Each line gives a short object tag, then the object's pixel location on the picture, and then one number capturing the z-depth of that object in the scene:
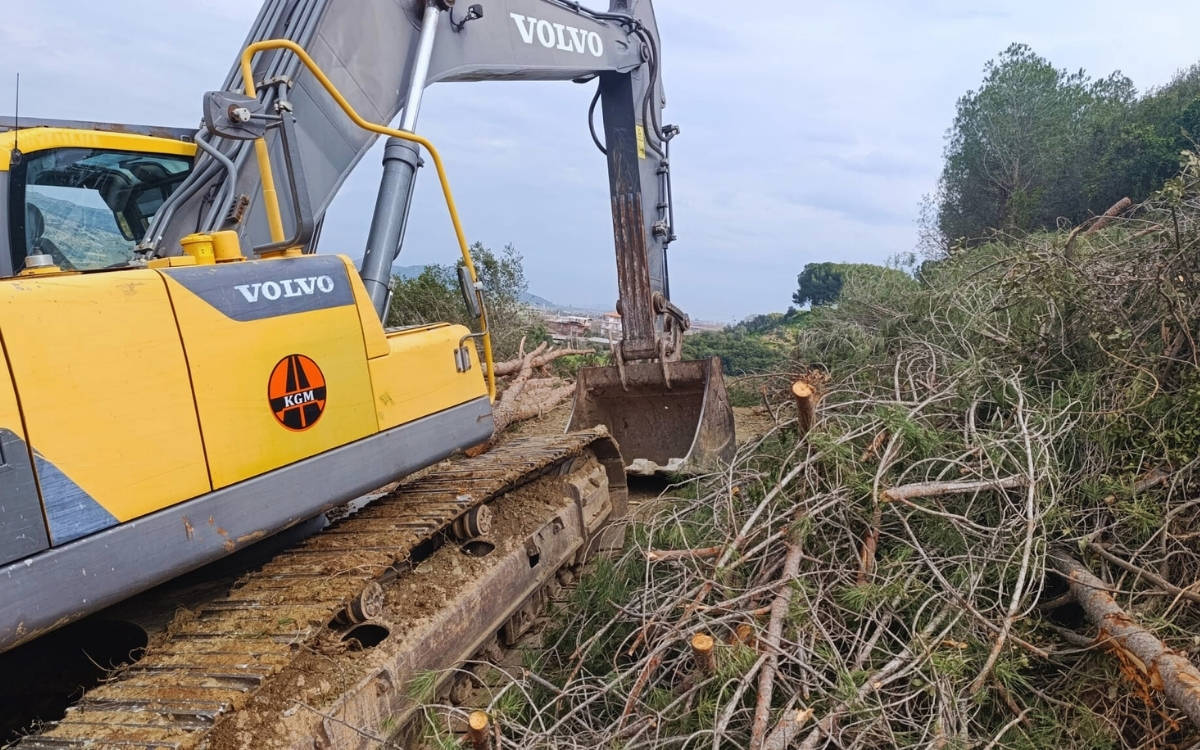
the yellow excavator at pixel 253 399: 2.15
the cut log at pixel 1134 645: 2.38
